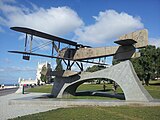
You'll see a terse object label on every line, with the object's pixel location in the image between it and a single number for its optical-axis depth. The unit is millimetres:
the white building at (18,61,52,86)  72046
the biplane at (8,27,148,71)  11312
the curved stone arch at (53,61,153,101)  11309
